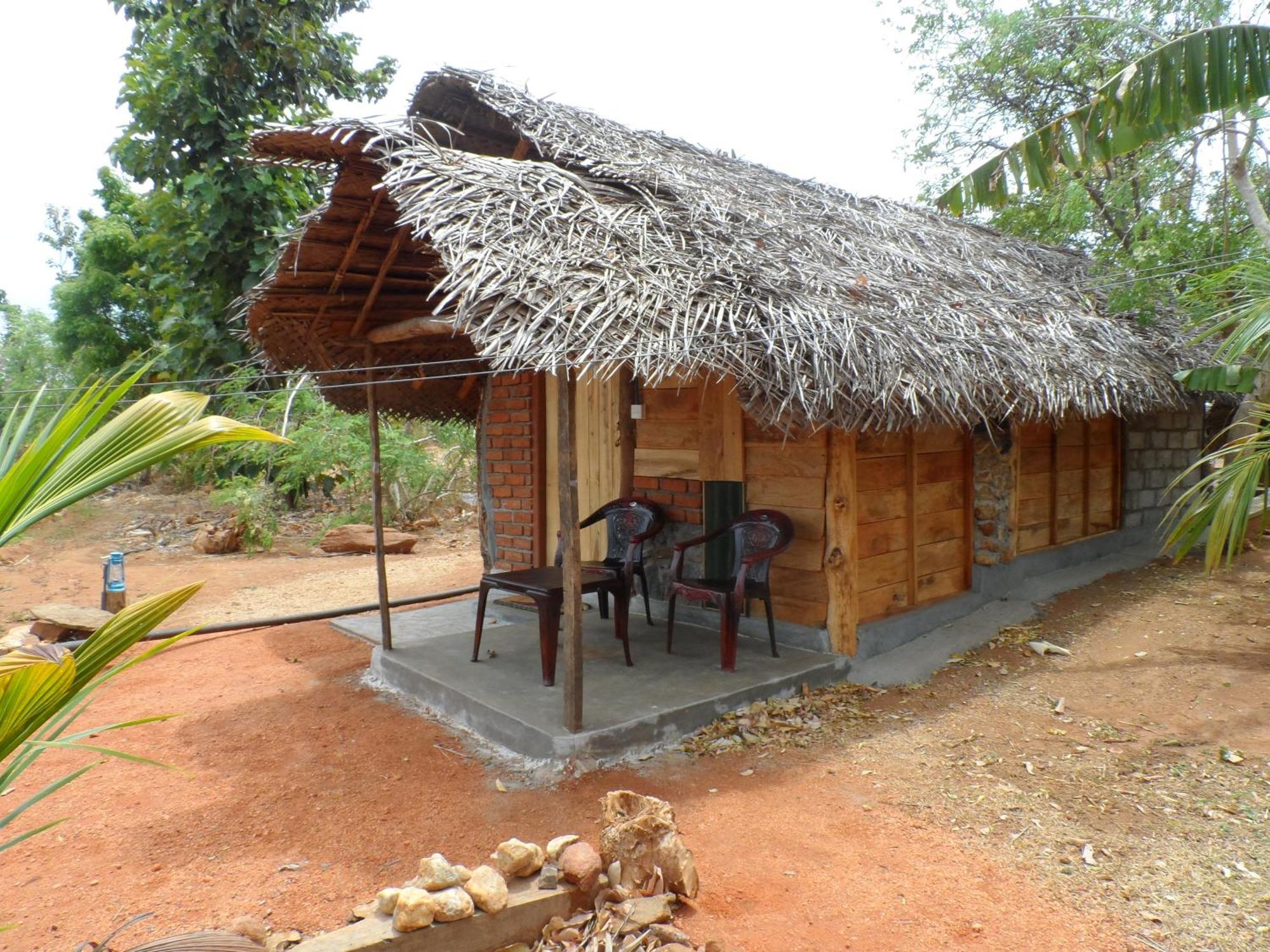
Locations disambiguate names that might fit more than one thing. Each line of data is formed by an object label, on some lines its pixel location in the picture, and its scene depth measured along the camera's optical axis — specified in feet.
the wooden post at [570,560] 13.21
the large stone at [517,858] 9.49
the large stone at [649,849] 9.73
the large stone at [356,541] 38.24
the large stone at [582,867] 9.45
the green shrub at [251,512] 38.24
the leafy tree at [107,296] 54.85
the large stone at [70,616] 22.36
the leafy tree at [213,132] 37.99
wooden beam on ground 8.23
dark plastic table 15.48
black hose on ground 22.86
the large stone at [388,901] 8.77
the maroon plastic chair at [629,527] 19.13
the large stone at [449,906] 8.54
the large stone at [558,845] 9.90
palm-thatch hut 14.05
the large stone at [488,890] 8.75
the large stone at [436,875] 8.86
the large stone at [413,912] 8.43
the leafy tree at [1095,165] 26.43
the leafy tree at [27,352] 62.03
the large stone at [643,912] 9.14
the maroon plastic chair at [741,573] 16.42
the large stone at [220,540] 37.63
